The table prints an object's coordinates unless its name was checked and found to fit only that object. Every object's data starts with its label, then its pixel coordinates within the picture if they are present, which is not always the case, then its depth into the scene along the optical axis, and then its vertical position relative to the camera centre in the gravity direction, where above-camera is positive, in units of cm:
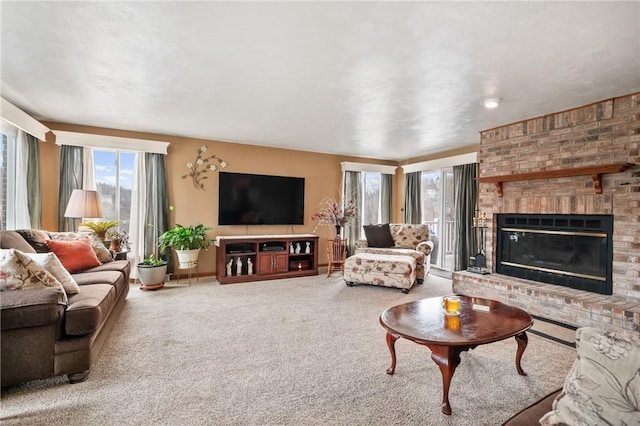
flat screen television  543 +22
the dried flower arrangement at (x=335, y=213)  586 -1
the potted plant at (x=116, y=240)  417 -40
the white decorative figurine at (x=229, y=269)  505 -92
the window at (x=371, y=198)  684 +33
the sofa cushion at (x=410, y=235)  580 -40
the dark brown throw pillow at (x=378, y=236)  581 -43
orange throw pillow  319 -46
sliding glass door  618 +10
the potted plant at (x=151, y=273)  439 -88
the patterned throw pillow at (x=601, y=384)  85 -48
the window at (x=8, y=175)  368 +40
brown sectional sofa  192 -80
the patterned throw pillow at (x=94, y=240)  355 -37
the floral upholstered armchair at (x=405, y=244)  530 -55
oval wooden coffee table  184 -74
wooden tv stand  502 -75
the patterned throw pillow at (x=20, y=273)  209 -44
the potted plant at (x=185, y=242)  464 -47
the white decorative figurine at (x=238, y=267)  511 -90
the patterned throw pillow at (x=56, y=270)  238 -46
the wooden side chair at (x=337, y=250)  589 -70
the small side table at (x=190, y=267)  470 -88
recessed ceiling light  326 +118
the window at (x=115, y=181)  477 +43
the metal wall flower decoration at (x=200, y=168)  522 +73
